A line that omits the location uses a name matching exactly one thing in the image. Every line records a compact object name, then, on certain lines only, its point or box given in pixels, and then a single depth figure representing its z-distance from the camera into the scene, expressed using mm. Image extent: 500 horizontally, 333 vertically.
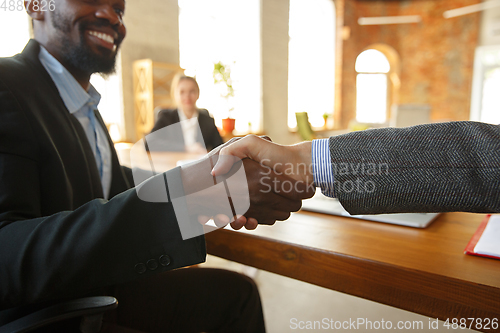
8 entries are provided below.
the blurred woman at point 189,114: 2973
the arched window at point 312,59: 8312
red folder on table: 714
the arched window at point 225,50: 6062
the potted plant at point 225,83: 5785
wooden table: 621
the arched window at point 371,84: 10133
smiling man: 613
